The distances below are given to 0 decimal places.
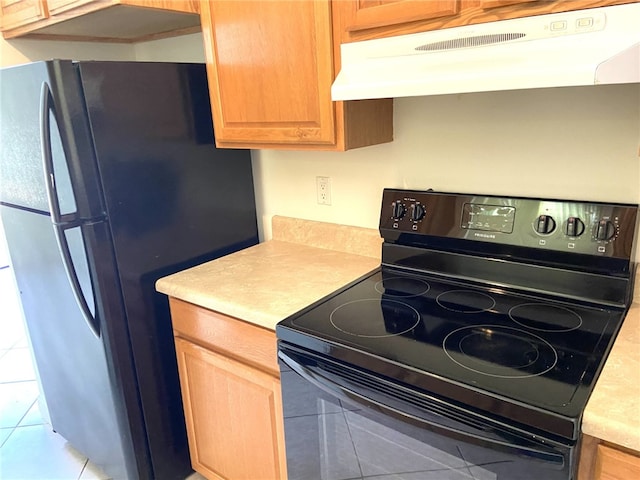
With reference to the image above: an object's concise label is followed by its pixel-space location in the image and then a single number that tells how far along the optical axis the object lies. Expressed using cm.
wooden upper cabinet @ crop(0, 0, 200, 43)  154
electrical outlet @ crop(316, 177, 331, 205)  183
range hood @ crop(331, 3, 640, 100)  89
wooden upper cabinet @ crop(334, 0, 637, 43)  100
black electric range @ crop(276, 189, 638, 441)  96
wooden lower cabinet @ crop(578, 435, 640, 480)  85
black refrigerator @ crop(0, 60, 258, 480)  149
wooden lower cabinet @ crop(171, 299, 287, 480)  143
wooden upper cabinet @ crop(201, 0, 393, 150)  136
